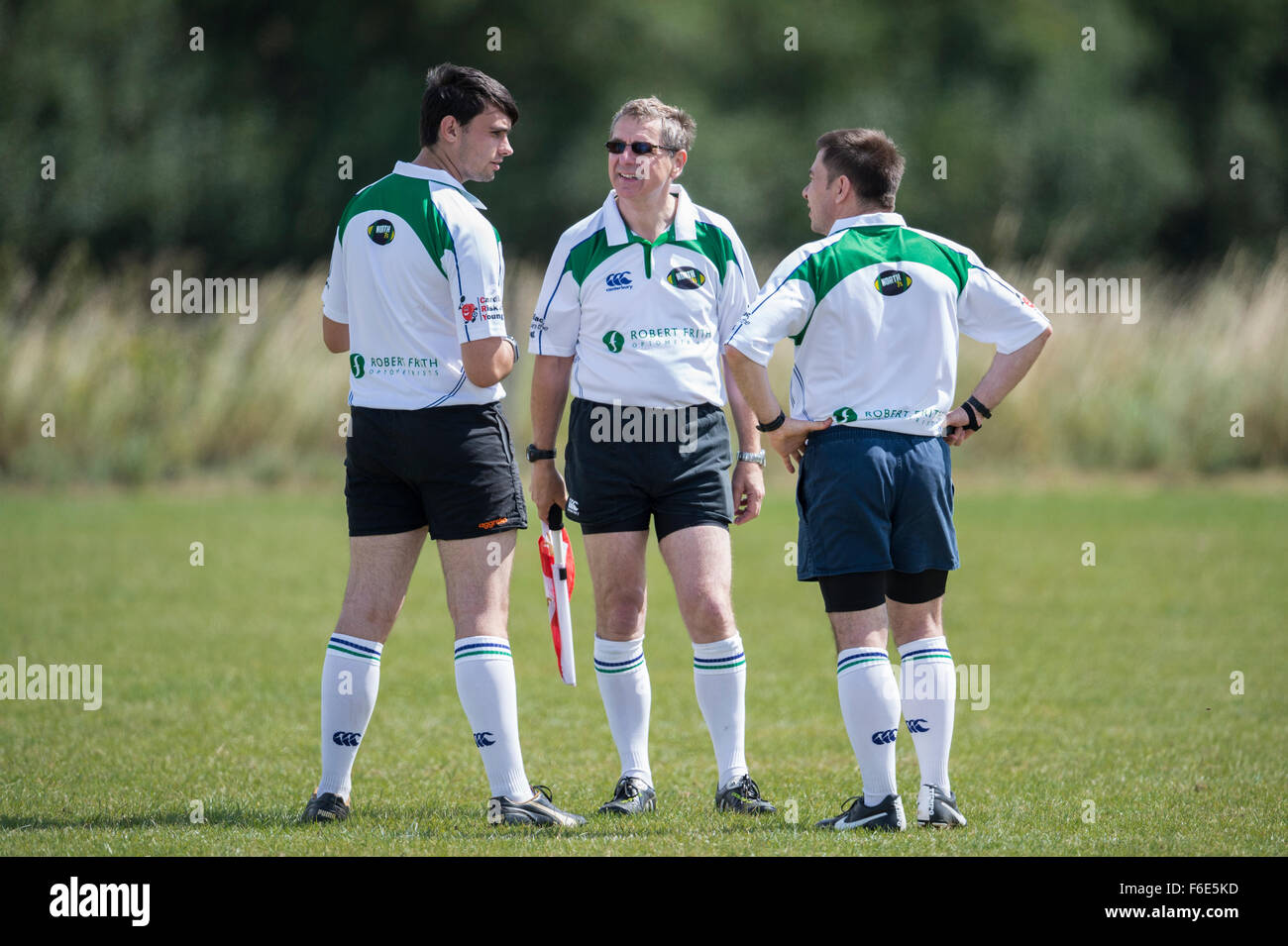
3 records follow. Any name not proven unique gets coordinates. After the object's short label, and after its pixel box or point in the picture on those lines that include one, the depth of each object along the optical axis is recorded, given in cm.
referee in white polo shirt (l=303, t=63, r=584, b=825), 994
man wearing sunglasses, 1054
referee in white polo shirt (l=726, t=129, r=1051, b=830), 981
